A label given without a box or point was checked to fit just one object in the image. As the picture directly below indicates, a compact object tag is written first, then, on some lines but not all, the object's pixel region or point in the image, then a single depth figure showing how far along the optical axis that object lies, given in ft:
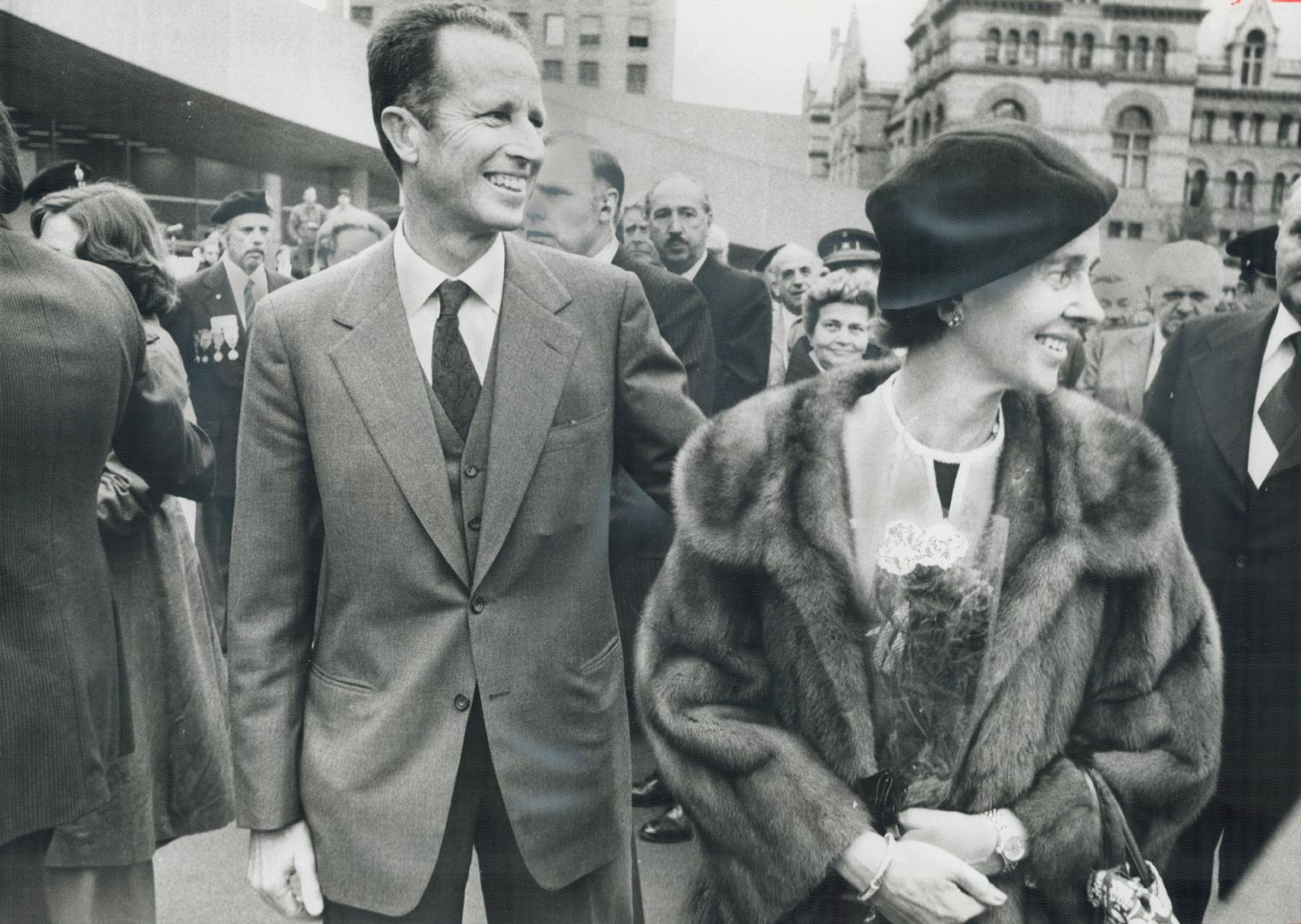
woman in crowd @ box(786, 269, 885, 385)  8.13
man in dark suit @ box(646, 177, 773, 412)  8.33
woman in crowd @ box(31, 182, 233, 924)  8.06
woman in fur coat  5.44
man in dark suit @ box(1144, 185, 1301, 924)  7.66
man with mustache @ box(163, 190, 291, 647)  8.65
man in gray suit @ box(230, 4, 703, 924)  5.83
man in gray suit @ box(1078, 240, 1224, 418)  7.83
